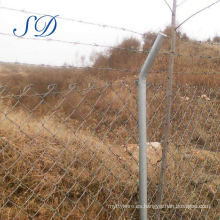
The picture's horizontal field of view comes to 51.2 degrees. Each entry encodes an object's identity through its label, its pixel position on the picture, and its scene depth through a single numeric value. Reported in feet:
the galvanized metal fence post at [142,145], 4.18
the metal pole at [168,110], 4.60
